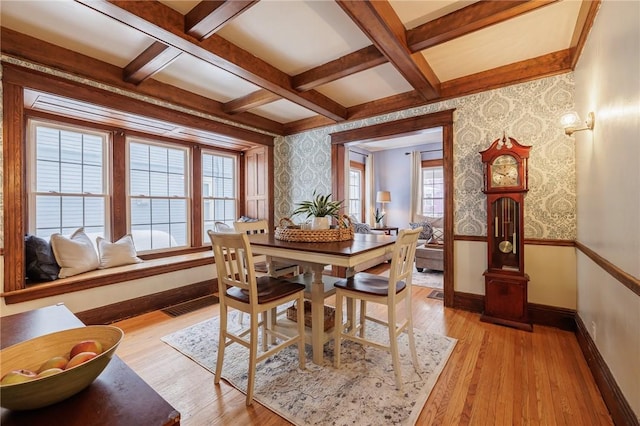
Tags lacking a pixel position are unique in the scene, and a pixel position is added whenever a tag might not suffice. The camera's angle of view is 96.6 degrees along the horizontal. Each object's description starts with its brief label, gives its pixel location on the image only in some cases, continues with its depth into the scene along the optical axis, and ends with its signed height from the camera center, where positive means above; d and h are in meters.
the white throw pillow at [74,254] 2.81 -0.42
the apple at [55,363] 0.70 -0.38
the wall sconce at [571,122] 2.20 +0.69
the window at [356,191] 7.27 +0.52
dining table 1.80 -0.29
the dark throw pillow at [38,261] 2.62 -0.45
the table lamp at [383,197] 7.34 +0.35
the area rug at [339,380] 1.63 -1.14
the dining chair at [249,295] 1.75 -0.56
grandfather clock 2.72 -0.23
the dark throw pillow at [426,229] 6.03 -0.40
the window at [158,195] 3.73 +0.23
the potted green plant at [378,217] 7.48 -0.17
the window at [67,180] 2.98 +0.37
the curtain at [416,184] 7.00 +0.64
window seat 2.46 -0.66
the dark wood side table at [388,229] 6.68 -0.44
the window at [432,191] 6.83 +0.46
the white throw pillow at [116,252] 3.17 -0.46
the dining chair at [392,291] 1.83 -0.55
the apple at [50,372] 0.62 -0.35
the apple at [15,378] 0.59 -0.35
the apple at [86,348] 0.76 -0.36
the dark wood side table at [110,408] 0.60 -0.44
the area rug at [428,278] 4.23 -1.09
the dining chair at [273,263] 2.64 -0.48
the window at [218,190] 4.50 +0.36
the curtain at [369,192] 7.58 +0.50
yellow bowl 0.58 -0.37
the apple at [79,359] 0.68 -0.36
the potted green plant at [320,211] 2.43 +0.00
